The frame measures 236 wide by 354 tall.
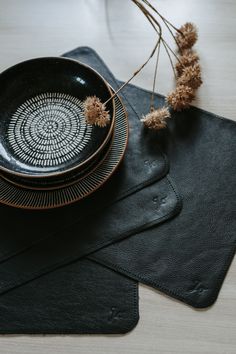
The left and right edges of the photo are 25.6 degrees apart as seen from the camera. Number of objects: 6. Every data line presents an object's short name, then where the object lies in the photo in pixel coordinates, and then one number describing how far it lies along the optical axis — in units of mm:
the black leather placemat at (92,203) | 1136
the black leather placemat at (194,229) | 1076
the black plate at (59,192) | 1107
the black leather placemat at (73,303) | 1045
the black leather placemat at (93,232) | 1103
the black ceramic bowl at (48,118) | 1171
